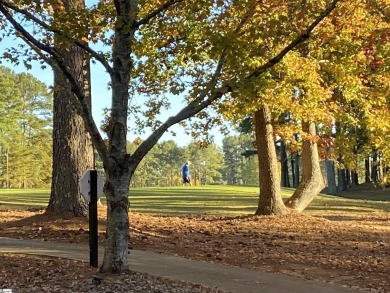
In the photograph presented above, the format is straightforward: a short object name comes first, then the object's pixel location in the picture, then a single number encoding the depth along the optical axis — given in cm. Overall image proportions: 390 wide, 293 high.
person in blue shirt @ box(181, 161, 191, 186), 3869
